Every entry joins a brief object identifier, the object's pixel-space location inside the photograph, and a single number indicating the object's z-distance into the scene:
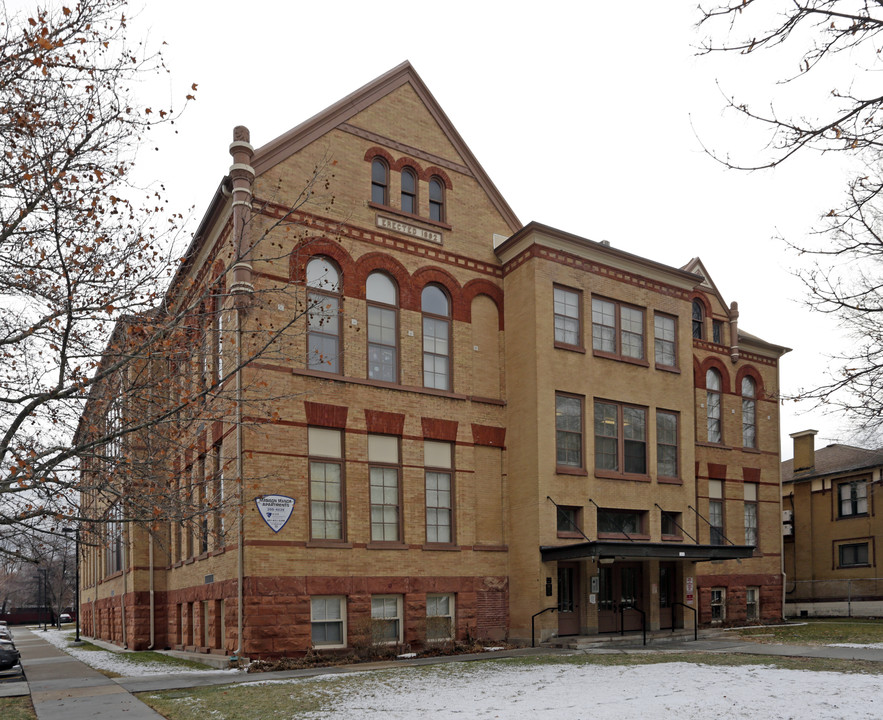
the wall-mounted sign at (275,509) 19.80
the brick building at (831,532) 37.19
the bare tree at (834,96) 6.69
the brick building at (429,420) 20.78
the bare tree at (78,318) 10.20
